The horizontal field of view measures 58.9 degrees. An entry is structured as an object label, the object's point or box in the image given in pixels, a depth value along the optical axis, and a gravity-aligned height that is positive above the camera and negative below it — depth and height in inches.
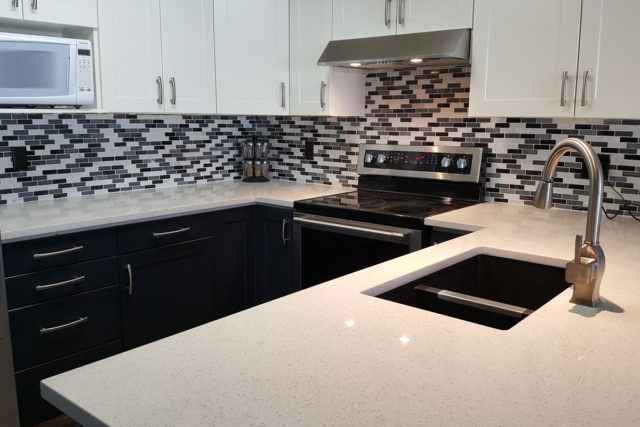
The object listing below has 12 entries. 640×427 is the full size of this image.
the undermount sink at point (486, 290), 64.6 -19.7
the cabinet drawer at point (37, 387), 87.1 -40.5
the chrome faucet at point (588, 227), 49.9 -8.7
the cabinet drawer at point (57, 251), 83.9 -19.9
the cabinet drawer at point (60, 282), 84.7 -25.0
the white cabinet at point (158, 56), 103.7 +13.0
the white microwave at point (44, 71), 88.7 +8.2
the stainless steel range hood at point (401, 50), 97.9 +13.7
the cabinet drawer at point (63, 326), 86.0 -32.4
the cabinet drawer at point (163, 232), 97.9 -19.7
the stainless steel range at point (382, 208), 98.9 -15.0
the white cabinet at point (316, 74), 119.8 +10.8
